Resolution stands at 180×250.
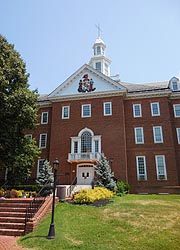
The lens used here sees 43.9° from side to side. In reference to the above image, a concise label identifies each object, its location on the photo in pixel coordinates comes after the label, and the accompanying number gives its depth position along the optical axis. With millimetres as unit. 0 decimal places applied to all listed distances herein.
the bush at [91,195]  14273
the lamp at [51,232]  9044
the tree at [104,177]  19969
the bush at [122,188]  20616
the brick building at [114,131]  25047
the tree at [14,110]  18344
